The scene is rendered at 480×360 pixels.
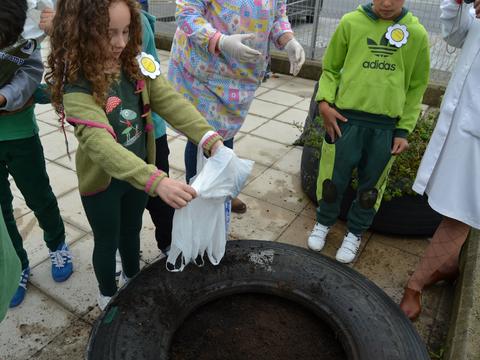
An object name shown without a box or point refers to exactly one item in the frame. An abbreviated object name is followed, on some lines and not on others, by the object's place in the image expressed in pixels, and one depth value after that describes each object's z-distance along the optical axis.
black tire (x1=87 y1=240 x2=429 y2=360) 1.42
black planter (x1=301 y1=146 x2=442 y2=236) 2.66
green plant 2.63
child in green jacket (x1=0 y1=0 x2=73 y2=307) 1.60
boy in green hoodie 2.06
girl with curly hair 1.31
